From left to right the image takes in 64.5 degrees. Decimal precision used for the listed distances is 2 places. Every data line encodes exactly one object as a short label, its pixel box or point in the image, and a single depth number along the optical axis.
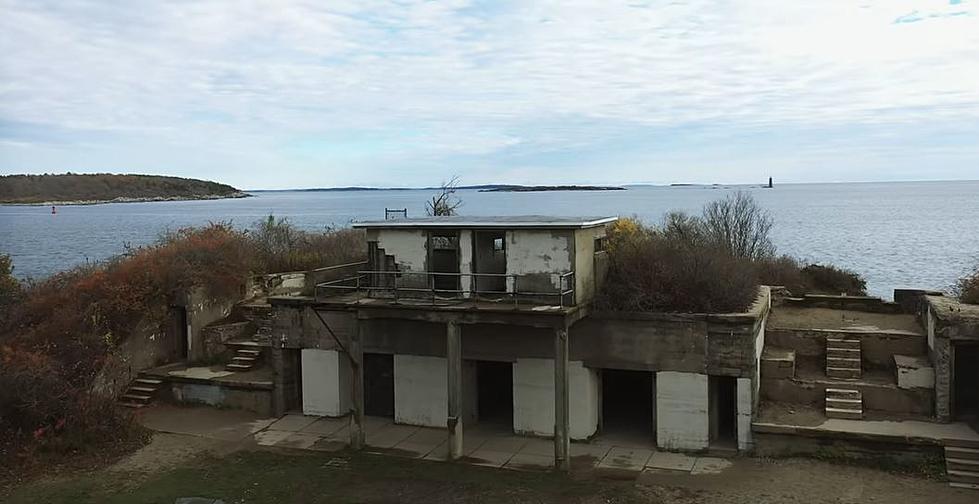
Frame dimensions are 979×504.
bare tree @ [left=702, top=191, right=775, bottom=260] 48.66
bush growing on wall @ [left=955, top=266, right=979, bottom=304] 20.06
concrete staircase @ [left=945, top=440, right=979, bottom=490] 15.46
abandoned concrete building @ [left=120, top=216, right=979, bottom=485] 17.59
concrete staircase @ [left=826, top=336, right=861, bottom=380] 19.67
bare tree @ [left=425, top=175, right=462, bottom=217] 45.66
